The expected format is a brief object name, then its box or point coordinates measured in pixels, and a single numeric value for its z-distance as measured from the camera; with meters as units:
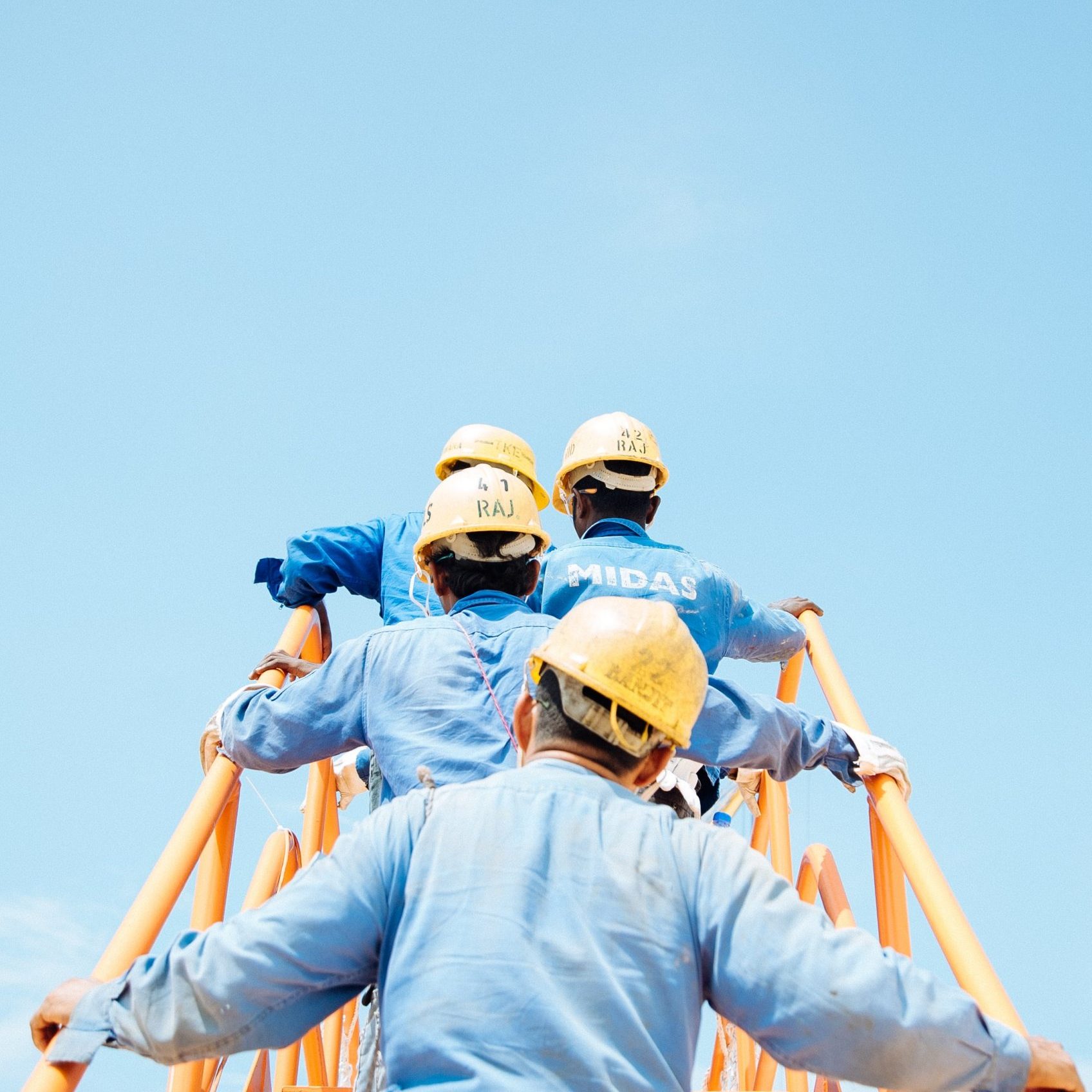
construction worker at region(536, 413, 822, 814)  4.75
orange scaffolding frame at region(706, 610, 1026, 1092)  3.11
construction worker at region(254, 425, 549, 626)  5.58
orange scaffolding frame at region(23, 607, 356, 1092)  2.90
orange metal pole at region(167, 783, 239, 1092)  3.98
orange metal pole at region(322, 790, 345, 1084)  4.78
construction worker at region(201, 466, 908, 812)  3.34
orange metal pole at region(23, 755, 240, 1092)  2.34
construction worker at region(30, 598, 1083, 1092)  2.07
